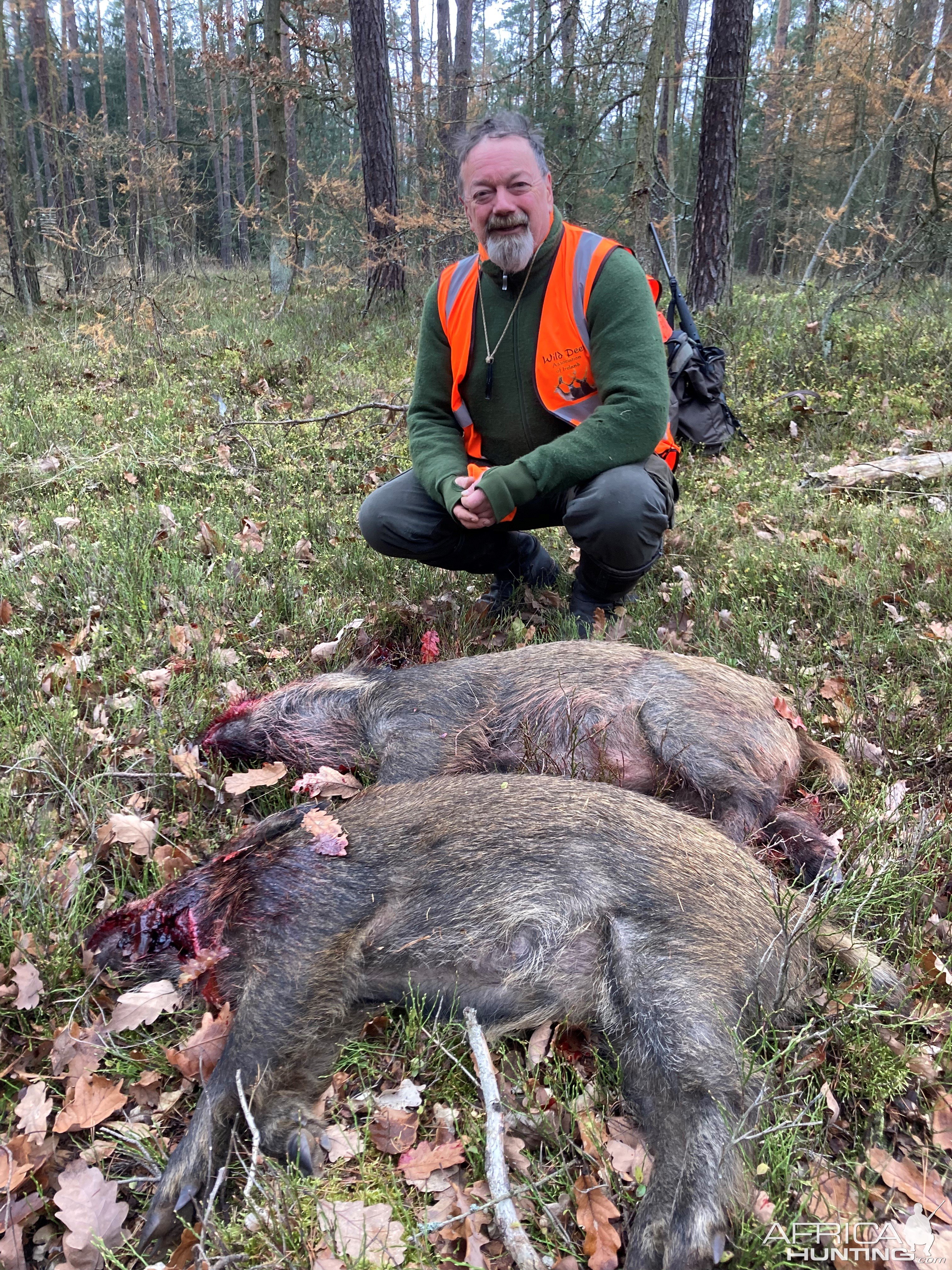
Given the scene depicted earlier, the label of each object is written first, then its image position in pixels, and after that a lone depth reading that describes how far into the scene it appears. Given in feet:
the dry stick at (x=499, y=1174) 6.30
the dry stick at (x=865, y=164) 31.42
